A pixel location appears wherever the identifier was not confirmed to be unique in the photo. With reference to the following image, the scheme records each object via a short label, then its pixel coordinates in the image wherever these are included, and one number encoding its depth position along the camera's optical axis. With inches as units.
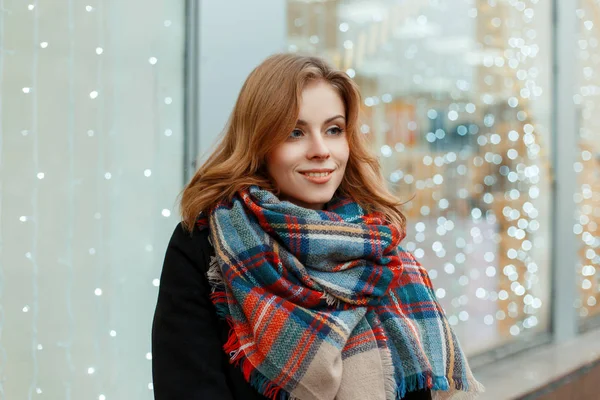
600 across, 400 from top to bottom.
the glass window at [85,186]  85.2
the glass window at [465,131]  127.8
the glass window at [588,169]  193.2
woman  71.6
